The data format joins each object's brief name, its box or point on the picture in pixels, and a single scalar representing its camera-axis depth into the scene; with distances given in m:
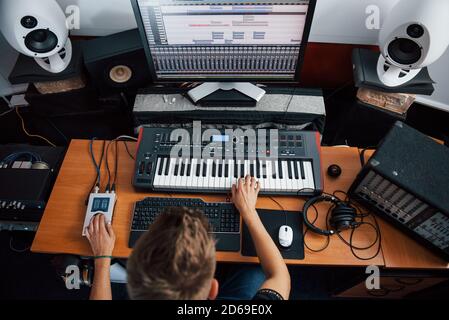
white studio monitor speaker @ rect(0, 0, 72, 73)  1.47
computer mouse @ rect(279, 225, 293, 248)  1.25
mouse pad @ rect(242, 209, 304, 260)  1.26
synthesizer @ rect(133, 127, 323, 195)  1.36
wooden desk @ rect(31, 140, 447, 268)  1.25
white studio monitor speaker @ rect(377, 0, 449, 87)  1.36
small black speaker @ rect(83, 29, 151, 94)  1.70
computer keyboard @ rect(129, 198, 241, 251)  1.28
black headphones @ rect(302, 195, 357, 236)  1.25
